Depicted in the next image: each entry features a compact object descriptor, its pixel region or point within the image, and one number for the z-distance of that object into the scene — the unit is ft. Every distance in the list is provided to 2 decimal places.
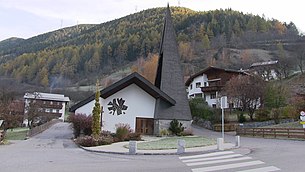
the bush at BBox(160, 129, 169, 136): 87.30
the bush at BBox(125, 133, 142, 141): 70.59
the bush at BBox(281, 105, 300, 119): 109.49
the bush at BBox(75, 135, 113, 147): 56.18
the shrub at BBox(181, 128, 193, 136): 88.39
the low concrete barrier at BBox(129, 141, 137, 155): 43.80
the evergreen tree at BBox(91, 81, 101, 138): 63.10
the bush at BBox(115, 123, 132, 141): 67.15
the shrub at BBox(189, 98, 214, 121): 129.18
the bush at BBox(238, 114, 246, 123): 120.16
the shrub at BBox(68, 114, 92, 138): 76.54
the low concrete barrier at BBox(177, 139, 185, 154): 43.34
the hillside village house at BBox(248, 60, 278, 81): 176.22
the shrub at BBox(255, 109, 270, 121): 118.01
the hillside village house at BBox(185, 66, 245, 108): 156.47
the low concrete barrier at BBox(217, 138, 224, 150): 46.26
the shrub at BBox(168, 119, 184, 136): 88.33
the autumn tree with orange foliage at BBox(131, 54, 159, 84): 242.13
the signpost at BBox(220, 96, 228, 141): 49.42
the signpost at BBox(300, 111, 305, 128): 74.28
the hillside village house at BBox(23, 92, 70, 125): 244.42
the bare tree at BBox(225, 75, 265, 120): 118.01
